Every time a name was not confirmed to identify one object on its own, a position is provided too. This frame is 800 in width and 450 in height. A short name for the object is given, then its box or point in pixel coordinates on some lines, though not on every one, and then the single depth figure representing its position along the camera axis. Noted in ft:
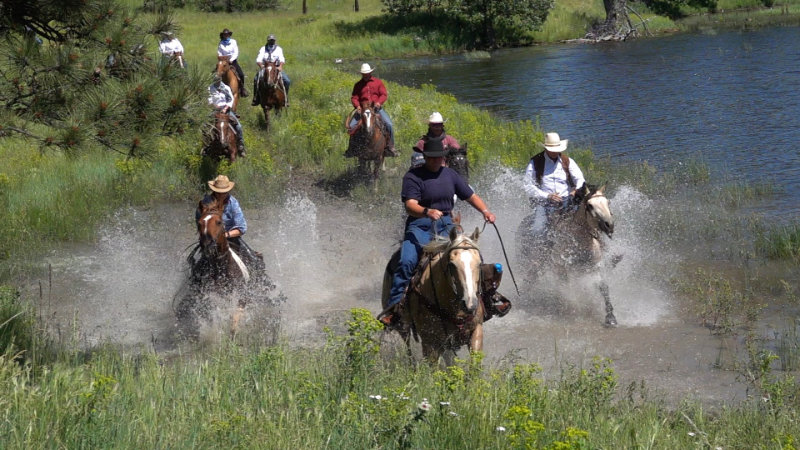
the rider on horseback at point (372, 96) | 67.87
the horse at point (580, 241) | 41.32
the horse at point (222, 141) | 65.92
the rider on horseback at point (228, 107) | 65.07
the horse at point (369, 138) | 66.54
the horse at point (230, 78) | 84.12
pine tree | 29.53
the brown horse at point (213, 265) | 37.99
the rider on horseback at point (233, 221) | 39.93
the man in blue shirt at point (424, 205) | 34.19
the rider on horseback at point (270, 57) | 87.45
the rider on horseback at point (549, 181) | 43.32
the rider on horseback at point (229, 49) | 89.10
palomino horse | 29.40
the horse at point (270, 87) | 85.61
